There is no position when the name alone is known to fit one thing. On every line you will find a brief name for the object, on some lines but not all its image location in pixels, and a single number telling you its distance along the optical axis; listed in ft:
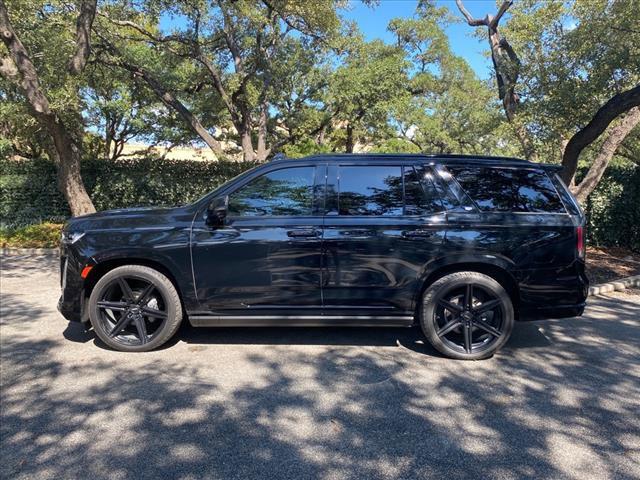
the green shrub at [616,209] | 32.04
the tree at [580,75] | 21.93
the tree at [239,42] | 43.14
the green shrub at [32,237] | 33.30
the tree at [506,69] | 28.55
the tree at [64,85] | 28.45
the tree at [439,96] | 84.12
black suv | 13.74
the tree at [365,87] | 54.19
